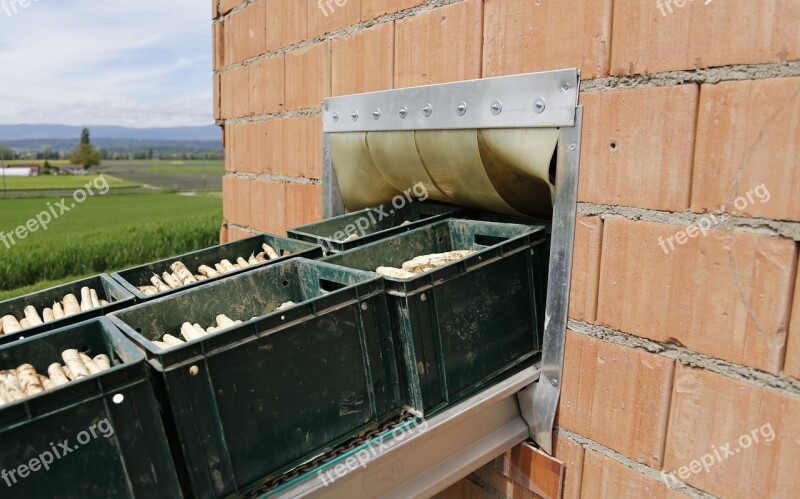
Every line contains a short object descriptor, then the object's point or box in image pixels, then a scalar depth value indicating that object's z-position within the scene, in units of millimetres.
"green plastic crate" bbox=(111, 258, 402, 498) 1294
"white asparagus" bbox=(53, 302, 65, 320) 1898
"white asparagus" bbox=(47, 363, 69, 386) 1351
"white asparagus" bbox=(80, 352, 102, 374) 1396
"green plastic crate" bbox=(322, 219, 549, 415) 1617
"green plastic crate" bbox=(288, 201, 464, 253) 2398
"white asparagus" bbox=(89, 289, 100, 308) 1968
